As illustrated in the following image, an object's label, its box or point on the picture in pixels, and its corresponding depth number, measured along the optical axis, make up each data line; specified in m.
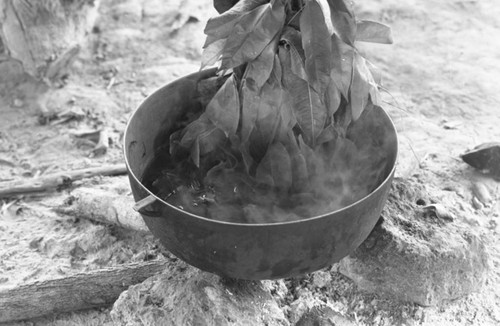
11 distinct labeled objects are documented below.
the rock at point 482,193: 2.74
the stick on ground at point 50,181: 2.90
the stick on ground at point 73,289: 2.29
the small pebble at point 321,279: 2.29
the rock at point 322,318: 2.07
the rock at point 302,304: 2.12
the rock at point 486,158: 2.81
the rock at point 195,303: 1.97
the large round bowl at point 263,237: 1.70
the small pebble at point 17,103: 3.61
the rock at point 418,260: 2.22
